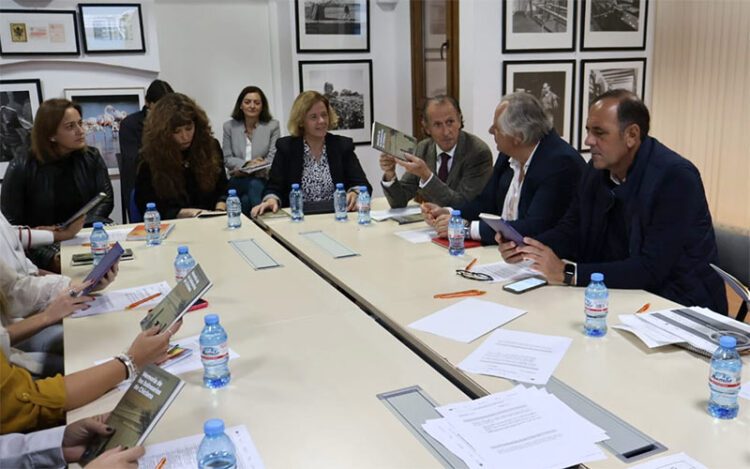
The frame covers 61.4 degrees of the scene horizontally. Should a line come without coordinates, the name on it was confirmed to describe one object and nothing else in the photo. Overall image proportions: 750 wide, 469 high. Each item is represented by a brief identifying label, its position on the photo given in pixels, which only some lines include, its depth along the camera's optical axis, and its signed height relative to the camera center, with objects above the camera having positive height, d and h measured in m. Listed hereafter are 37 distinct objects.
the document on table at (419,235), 2.95 -0.72
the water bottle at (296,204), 3.54 -0.66
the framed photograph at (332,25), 5.44 +0.50
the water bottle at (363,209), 3.33 -0.65
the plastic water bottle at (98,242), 2.78 -0.65
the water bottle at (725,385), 1.32 -0.63
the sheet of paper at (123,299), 2.13 -0.72
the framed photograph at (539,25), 4.58 +0.39
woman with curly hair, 3.71 -0.43
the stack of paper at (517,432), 1.21 -0.70
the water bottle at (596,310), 1.75 -0.63
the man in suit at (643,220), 2.13 -0.49
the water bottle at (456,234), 2.66 -0.63
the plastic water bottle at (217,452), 1.15 -0.66
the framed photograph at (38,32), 4.75 +0.44
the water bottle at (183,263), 2.42 -0.66
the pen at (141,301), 2.16 -0.72
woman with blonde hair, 4.01 -0.49
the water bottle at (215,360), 1.55 -0.66
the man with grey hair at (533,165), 2.77 -0.37
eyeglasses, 2.33 -0.71
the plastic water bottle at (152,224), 3.10 -0.66
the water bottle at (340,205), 3.46 -0.65
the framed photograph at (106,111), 5.09 -0.17
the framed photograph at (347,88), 5.57 -0.03
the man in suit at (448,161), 3.54 -0.45
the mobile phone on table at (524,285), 2.18 -0.70
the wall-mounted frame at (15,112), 4.89 -0.15
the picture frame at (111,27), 4.95 +0.48
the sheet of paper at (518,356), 1.56 -0.71
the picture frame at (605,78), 4.96 +0.00
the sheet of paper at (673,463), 1.16 -0.70
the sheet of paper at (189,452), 1.21 -0.71
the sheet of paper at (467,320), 1.84 -0.71
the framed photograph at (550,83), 4.68 -0.03
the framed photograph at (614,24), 4.83 +0.40
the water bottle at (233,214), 3.38 -0.67
